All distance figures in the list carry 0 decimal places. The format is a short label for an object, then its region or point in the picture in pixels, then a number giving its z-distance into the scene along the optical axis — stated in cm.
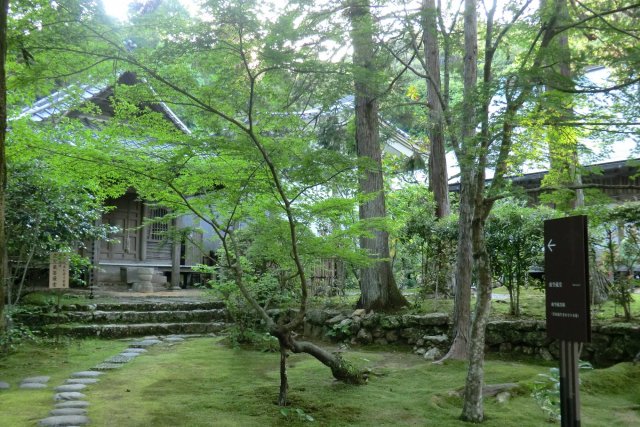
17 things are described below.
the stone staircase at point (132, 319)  988
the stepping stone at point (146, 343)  924
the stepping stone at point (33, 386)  611
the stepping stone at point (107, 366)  724
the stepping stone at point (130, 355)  815
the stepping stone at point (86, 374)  674
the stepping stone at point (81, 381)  634
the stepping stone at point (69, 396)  552
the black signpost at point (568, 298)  338
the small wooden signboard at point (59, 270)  880
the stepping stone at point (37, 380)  643
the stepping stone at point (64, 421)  449
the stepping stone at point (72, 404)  517
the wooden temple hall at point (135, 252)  1430
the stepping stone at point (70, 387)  594
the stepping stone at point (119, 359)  774
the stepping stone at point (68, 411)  490
